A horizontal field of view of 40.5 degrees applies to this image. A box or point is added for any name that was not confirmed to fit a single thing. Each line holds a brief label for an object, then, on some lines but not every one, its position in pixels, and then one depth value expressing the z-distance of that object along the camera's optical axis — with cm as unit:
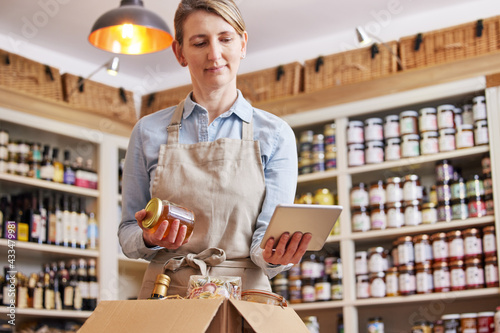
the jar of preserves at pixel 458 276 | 339
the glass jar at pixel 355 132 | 384
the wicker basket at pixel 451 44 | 352
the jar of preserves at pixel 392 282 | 359
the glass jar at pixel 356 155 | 383
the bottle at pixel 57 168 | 394
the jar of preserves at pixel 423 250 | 353
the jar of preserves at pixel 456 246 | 344
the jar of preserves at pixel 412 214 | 360
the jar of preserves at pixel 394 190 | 367
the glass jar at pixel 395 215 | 364
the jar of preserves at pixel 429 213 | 356
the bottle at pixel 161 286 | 121
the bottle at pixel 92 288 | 398
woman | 139
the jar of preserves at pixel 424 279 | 349
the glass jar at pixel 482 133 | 345
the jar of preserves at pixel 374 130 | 380
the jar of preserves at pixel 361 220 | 375
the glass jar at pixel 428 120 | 363
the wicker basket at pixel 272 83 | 407
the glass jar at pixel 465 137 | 351
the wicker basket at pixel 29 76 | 374
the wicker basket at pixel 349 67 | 381
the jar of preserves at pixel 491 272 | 330
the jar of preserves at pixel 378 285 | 362
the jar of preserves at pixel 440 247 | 348
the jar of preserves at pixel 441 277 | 344
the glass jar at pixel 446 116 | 359
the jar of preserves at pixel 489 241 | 334
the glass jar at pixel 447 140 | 356
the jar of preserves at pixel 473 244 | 340
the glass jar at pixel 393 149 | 371
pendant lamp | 298
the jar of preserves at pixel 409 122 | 370
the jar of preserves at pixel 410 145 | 366
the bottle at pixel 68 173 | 401
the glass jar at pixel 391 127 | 375
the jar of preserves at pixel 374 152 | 378
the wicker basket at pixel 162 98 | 443
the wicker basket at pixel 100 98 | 411
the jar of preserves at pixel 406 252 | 357
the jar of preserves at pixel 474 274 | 335
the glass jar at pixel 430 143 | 361
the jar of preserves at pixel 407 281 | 353
